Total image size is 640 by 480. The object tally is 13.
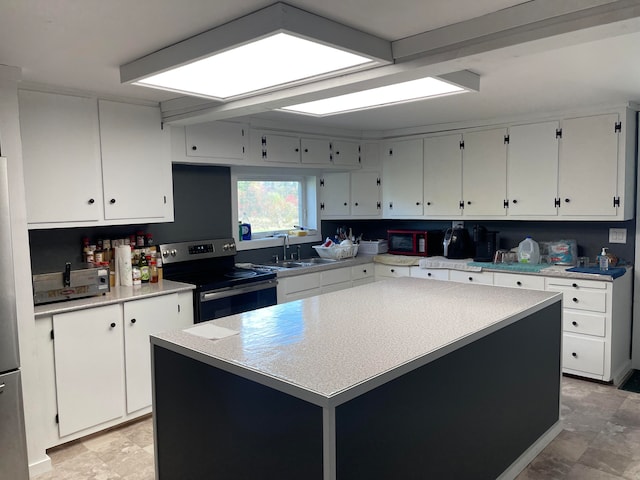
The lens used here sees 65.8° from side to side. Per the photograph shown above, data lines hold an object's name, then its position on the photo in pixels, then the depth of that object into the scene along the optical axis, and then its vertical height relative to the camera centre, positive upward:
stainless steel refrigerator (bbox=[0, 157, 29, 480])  2.42 -0.81
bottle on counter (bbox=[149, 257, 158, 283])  3.69 -0.47
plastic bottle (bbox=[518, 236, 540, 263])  4.34 -0.45
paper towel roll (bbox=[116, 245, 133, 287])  3.48 -0.39
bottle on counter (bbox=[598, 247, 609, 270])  3.89 -0.48
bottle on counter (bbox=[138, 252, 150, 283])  3.64 -0.43
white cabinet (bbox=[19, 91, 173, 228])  2.93 +0.31
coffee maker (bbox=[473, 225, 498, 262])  4.60 -0.37
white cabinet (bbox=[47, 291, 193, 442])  2.90 -0.94
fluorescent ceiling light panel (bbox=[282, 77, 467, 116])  2.56 +0.60
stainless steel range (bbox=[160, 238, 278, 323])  3.61 -0.54
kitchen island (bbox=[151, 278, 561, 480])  1.58 -0.70
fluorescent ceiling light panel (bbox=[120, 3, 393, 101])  1.77 +0.61
